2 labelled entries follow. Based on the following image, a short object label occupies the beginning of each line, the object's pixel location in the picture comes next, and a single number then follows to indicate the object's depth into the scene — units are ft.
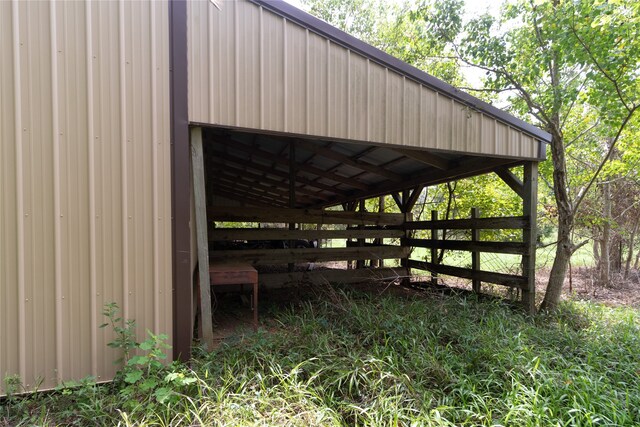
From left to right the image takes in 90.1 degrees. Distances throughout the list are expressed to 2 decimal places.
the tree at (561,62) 13.20
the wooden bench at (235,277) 12.63
